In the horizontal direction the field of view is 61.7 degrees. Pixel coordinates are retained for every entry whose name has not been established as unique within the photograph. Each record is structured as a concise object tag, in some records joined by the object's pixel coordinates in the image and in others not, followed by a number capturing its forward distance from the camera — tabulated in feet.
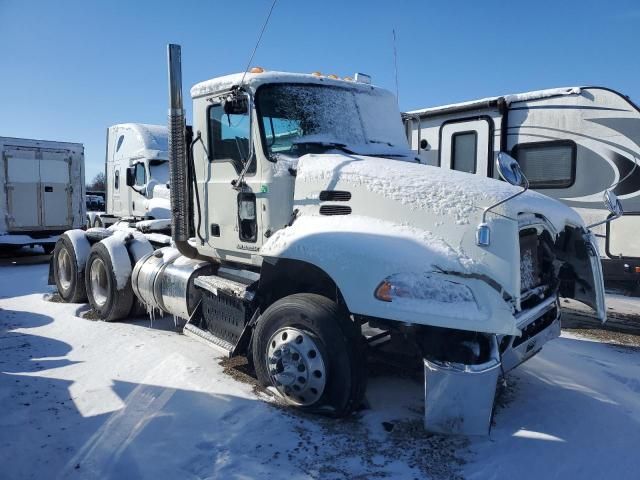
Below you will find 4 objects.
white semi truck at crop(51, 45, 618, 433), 11.50
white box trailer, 47.14
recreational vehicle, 24.47
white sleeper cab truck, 44.93
